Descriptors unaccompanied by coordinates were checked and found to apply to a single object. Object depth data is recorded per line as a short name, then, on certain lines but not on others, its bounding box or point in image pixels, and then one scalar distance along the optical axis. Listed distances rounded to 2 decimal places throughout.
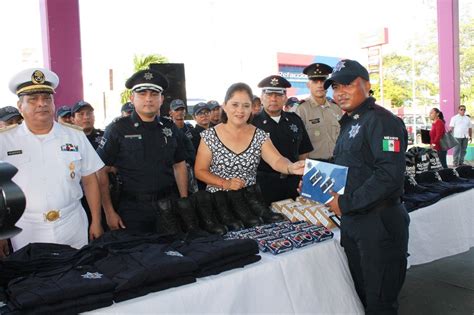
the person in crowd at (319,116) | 4.03
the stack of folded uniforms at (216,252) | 1.70
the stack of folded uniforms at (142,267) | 1.49
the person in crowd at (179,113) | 5.39
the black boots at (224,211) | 2.36
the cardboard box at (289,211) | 2.50
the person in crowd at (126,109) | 5.22
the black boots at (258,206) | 2.48
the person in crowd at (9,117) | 4.45
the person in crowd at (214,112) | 5.86
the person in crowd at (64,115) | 5.12
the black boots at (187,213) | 2.32
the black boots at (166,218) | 2.27
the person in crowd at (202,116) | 5.66
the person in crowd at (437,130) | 9.84
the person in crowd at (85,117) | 4.67
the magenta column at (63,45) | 5.91
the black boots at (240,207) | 2.44
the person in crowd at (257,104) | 5.46
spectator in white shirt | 11.77
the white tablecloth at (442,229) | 3.04
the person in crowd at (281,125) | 3.47
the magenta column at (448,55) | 12.15
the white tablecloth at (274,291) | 1.55
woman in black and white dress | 2.62
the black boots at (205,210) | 2.33
